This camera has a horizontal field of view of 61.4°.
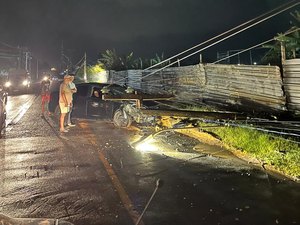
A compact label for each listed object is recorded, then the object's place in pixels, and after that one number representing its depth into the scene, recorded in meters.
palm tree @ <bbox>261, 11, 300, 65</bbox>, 7.67
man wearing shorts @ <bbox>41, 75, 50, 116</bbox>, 11.22
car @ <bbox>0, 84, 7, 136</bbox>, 8.02
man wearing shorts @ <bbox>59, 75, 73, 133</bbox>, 8.14
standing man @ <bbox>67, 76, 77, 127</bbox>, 8.44
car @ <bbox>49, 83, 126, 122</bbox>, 9.22
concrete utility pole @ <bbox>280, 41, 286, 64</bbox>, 7.03
